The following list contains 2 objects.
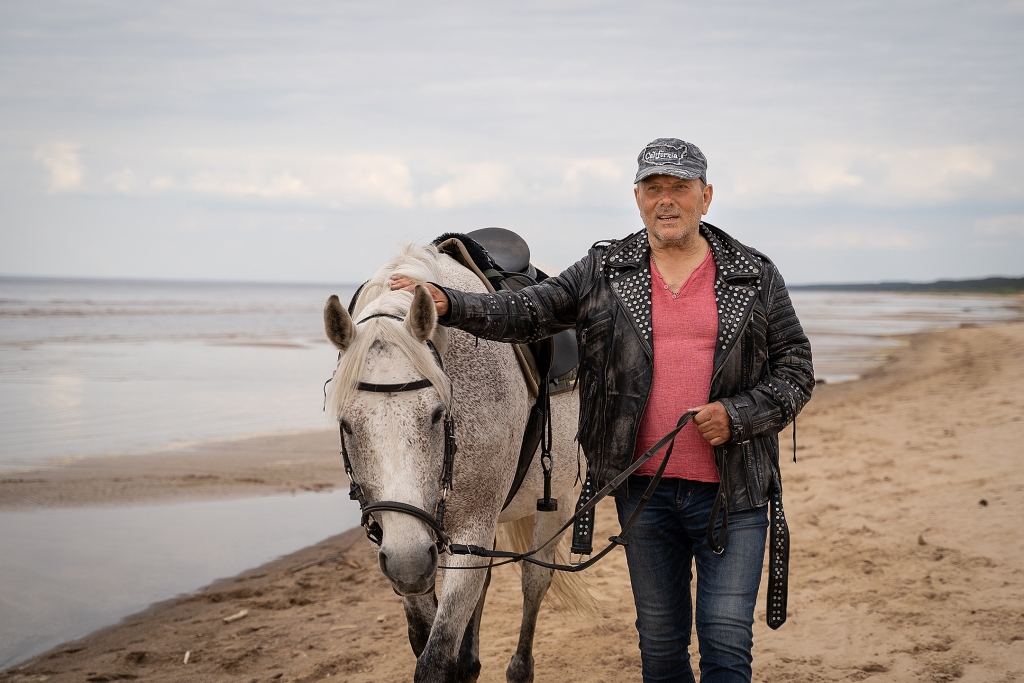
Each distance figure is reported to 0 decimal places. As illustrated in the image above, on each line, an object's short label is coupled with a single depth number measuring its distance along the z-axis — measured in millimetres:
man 2342
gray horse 2195
